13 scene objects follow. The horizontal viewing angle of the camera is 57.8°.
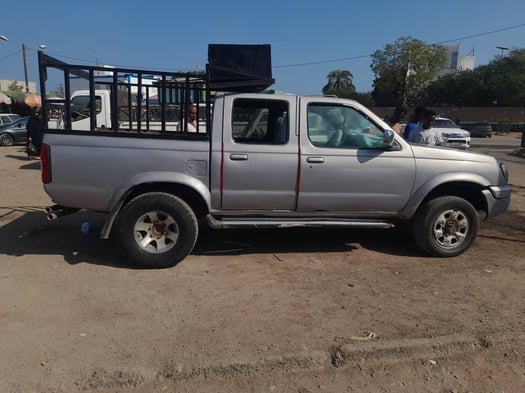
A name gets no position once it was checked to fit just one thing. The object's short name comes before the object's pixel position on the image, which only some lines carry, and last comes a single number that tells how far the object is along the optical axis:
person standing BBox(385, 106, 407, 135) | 7.19
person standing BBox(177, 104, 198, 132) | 6.04
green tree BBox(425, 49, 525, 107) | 61.94
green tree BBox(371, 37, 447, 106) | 60.83
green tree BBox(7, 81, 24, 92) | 57.97
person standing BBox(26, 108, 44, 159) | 15.10
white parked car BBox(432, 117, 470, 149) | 20.80
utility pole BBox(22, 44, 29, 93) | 45.03
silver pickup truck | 4.87
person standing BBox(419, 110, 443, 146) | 7.24
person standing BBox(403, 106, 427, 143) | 7.37
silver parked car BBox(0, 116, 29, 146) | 22.86
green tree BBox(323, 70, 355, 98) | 89.00
